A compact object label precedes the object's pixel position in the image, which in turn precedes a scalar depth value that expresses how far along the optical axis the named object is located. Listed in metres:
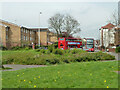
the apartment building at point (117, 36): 44.47
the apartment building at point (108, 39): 63.04
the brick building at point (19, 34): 52.50
